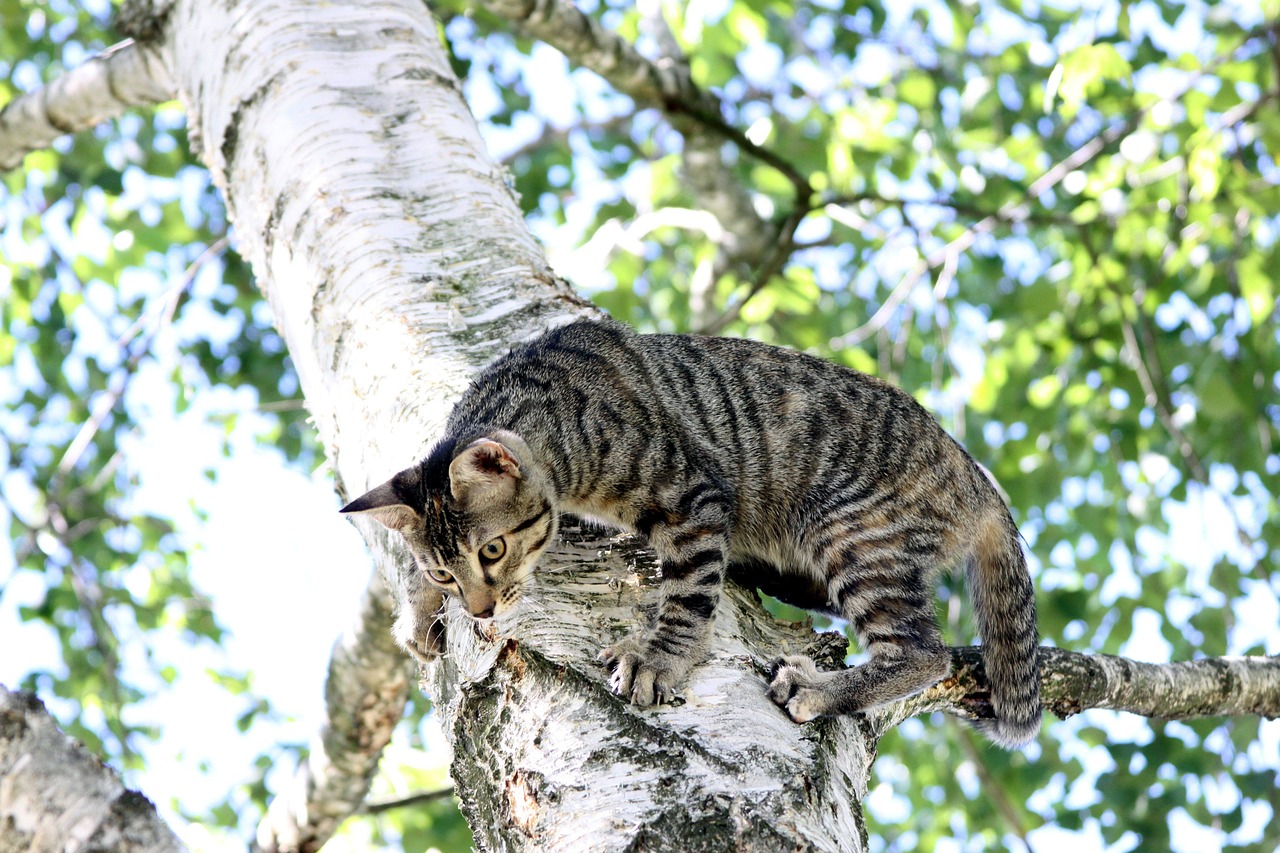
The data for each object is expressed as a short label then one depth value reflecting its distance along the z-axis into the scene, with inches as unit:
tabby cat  126.2
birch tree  119.6
